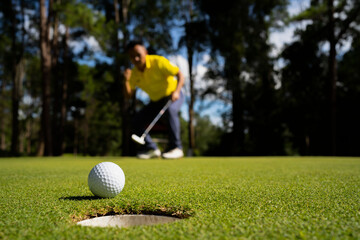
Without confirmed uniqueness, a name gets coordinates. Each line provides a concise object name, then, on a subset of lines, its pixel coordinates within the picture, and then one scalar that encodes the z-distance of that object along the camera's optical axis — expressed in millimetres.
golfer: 5723
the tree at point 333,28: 13000
